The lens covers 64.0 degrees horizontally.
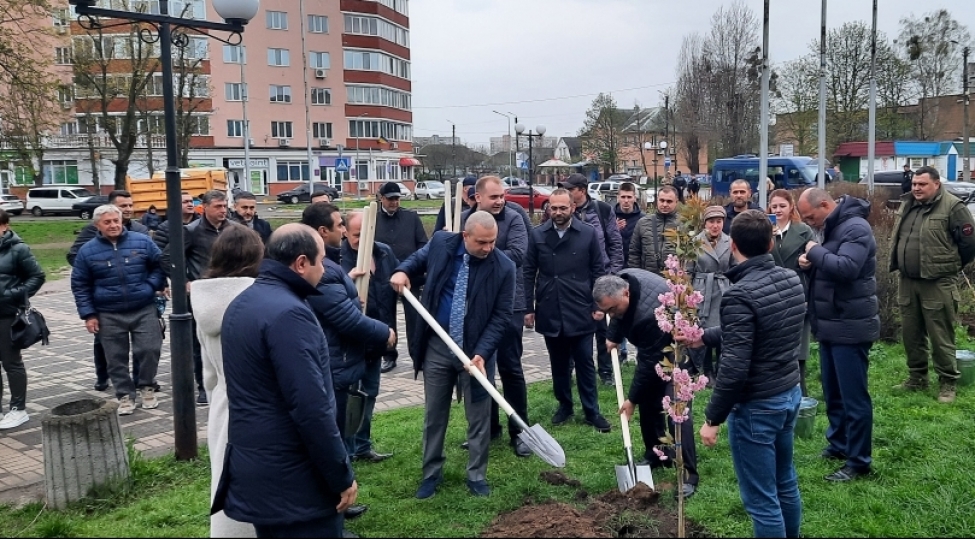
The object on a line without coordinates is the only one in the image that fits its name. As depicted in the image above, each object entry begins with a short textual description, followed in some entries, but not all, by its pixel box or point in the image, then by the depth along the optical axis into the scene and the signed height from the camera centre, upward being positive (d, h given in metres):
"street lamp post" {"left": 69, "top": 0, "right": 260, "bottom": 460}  5.84 -0.73
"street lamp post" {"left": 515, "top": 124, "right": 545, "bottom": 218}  29.75 +2.71
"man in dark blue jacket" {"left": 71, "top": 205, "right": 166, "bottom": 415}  7.04 -0.82
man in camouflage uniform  6.68 -0.69
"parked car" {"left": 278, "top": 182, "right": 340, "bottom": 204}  53.31 +0.15
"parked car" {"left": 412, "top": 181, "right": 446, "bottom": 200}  60.37 +0.28
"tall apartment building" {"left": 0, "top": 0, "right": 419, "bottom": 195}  59.81 +7.79
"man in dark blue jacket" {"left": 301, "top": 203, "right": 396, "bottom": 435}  4.71 -0.75
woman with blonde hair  6.46 -0.39
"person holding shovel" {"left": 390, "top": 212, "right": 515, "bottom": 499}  5.17 -0.92
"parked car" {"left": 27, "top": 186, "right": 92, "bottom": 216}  46.53 +0.20
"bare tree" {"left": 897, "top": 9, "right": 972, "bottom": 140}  46.47 +7.93
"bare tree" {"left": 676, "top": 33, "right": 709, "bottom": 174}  44.97 +4.92
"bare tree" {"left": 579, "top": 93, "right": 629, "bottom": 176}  64.81 +4.89
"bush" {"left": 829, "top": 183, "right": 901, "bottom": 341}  9.52 -1.34
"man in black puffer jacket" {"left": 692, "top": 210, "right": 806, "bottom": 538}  3.72 -0.86
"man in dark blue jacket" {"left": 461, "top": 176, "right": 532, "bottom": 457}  6.16 -0.81
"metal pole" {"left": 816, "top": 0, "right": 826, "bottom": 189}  18.64 +2.15
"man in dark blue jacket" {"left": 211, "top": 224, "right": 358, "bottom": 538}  2.96 -0.83
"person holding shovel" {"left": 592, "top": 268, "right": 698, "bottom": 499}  4.89 -0.87
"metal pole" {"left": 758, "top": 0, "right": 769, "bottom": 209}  16.39 +1.17
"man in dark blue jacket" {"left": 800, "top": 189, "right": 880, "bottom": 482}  5.10 -0.84
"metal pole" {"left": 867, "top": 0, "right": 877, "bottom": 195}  23.06 +2.08
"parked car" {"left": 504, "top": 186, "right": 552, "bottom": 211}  36.00 -0.12
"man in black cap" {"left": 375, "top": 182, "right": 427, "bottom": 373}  8.48 -0.39
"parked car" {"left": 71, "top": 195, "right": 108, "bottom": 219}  43.12 -0.23
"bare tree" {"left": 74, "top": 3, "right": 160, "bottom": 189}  32.50 +5.51
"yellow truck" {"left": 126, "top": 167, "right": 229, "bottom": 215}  23.16 +0.44
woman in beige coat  3.59 -0.51
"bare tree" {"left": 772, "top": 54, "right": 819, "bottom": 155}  46.06 +5.10
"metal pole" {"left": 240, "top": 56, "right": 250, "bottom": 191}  40.80 +2.54
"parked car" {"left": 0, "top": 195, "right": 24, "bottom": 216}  45.66 -0.02
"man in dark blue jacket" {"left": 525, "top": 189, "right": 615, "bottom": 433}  6.69 -0.89
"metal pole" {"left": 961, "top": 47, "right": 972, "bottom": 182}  39.22 +1.93
